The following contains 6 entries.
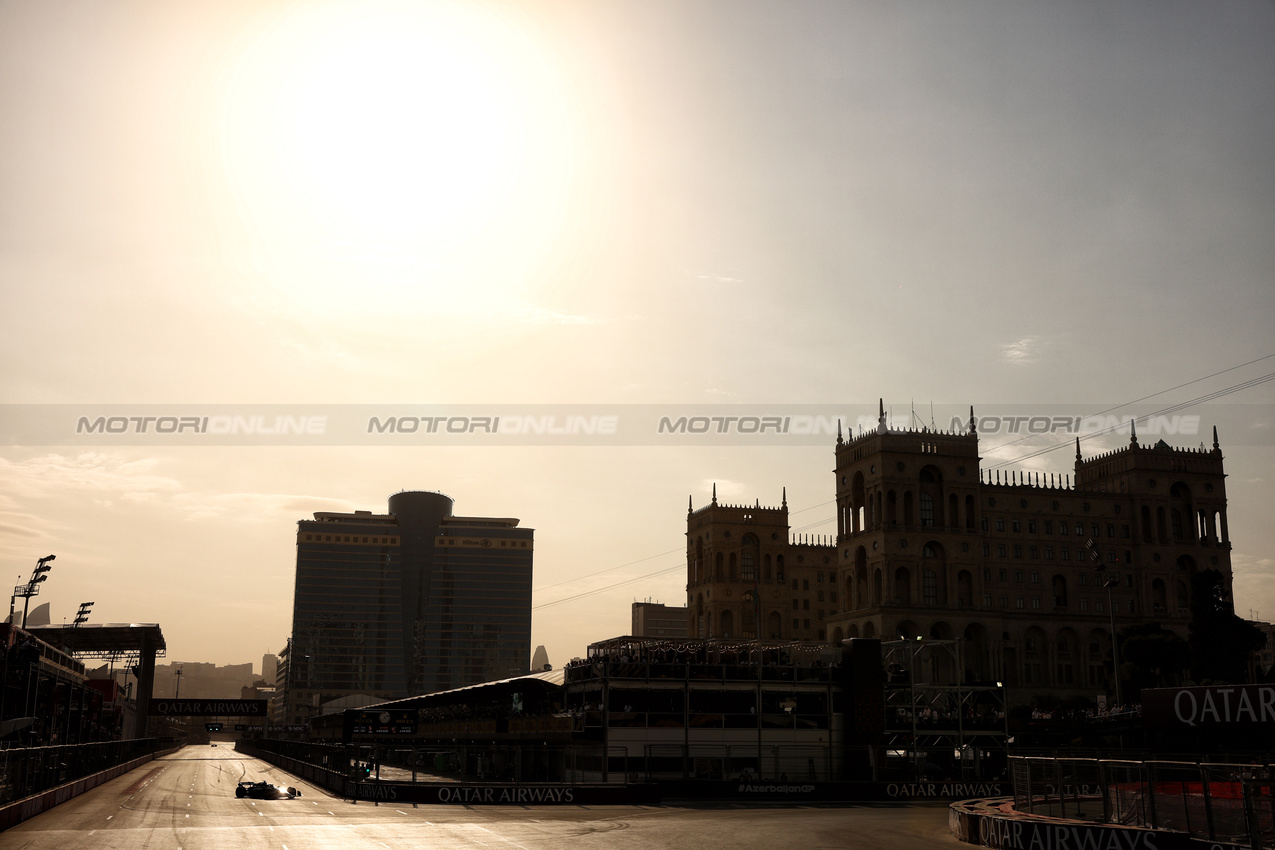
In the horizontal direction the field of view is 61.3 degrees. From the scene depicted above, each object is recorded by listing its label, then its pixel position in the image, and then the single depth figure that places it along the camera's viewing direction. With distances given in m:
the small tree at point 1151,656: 98.50
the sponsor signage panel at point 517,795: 53.97
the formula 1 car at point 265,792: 60.19
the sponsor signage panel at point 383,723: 61.53
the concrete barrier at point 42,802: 40.66
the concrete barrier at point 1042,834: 28.47
